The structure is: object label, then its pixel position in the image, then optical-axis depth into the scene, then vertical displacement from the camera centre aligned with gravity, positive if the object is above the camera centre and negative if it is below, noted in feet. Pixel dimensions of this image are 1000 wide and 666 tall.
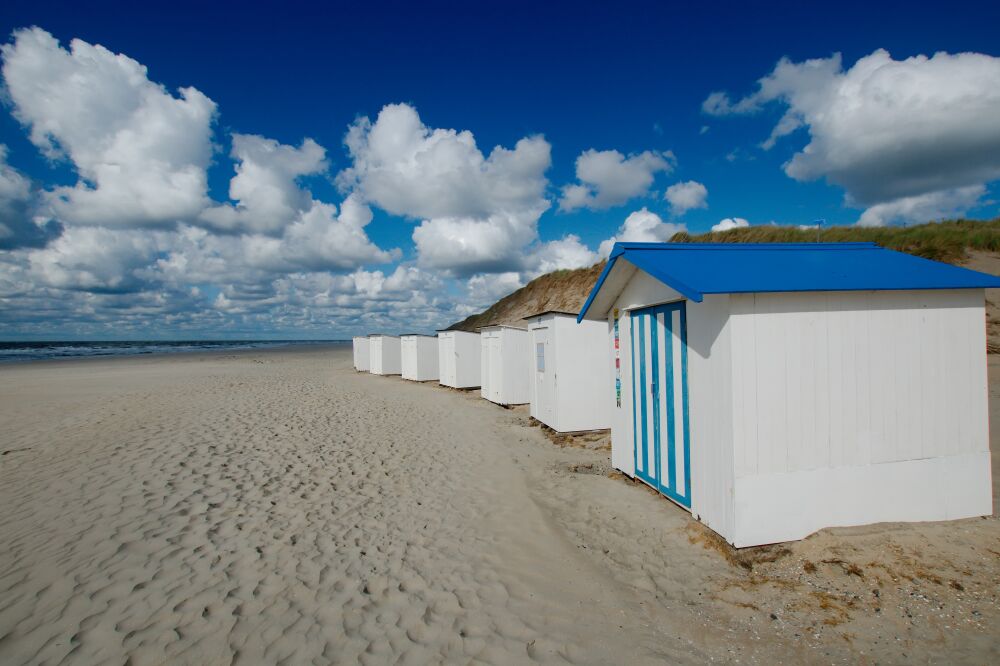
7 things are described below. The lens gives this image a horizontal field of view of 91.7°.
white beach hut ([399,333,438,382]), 70.95 -3.28
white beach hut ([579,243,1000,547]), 14.57 -2.13
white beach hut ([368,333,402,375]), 83.35 -3.25
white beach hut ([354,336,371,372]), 94.13 -3.51
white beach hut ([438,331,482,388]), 61.05 -3.21
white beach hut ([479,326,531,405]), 46.42 -3.26
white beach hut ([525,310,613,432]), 32.55 -2.85
